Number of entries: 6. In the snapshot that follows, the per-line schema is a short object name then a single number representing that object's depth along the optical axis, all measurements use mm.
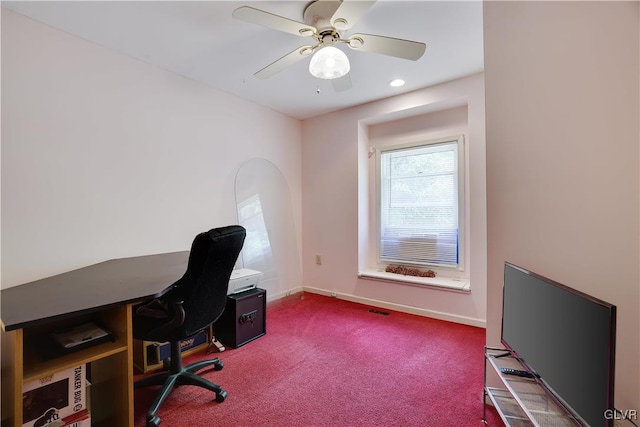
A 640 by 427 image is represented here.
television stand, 1108
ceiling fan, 1551
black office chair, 1544
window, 3174
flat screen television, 891
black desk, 1103
